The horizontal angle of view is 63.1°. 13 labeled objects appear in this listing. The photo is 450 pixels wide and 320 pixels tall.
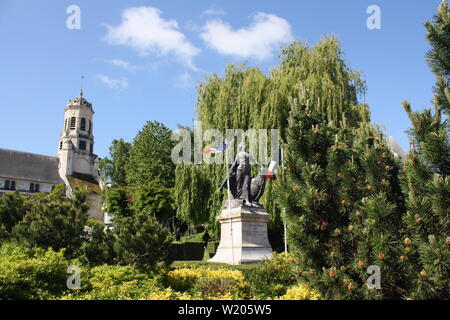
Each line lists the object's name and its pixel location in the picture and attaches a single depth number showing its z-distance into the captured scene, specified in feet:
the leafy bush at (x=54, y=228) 32.09
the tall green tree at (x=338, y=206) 15.87
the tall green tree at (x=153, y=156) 135.74
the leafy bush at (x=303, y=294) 18.01
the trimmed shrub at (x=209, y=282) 23.86
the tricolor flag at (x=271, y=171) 53.62
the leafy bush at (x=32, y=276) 21.79
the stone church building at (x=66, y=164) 223.10
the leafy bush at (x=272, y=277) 26.61
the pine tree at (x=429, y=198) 13.64
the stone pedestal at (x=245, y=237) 44.42
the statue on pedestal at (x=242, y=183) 48.57
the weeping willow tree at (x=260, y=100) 69.82
